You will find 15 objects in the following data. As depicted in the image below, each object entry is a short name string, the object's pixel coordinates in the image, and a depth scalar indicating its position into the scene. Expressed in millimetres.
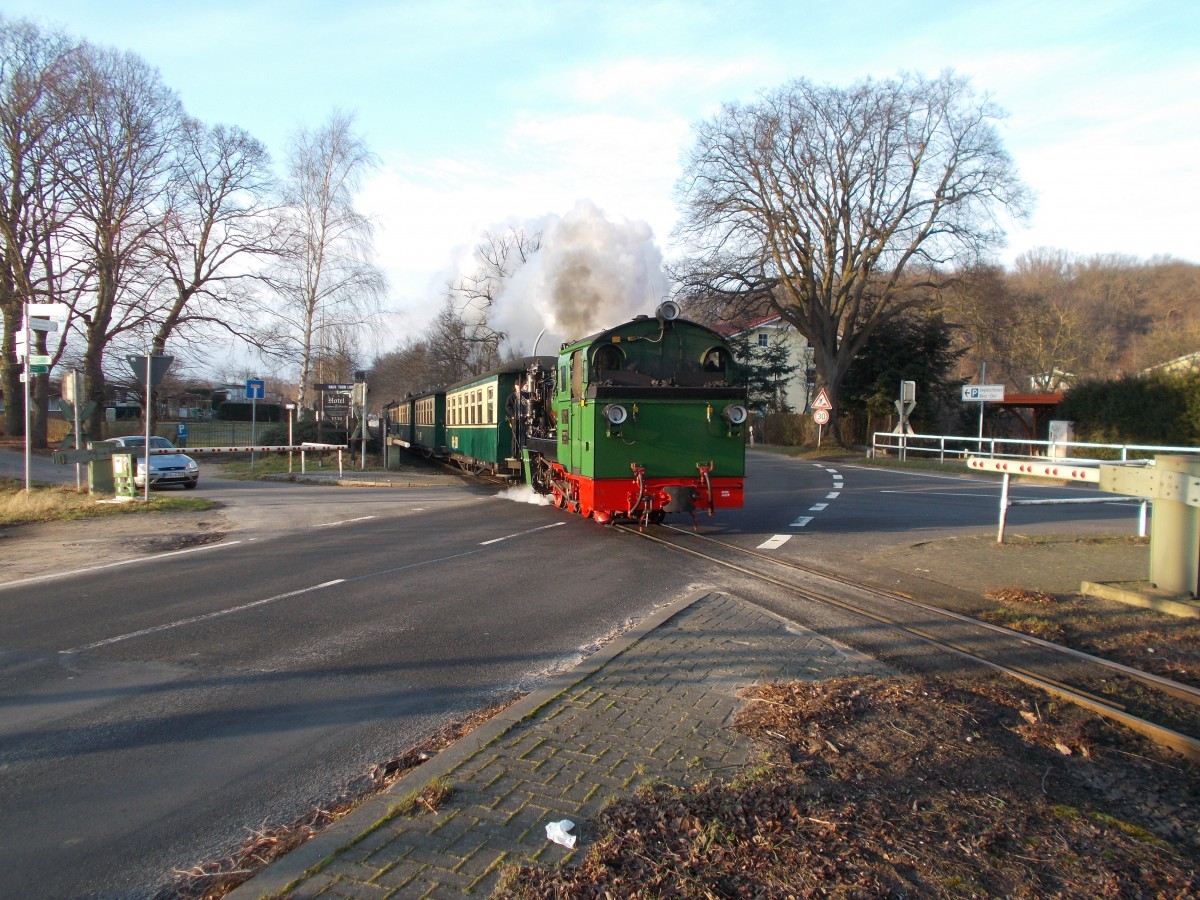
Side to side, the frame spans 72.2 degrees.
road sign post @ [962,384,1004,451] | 28047
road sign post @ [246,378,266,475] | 24103
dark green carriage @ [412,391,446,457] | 28328
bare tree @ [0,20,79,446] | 27656
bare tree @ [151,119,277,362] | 31578
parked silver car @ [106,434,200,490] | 20361
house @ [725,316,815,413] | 47947
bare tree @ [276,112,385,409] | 34406
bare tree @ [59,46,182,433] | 28672
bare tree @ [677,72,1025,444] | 33906
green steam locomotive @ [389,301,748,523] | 11016
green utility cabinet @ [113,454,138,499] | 16578
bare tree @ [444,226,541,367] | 32447
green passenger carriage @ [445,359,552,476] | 18469
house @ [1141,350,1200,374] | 30078
